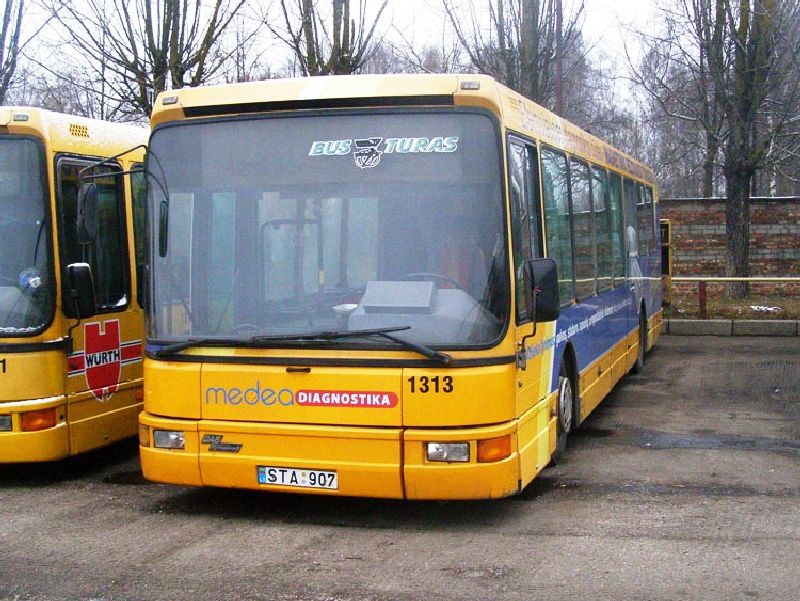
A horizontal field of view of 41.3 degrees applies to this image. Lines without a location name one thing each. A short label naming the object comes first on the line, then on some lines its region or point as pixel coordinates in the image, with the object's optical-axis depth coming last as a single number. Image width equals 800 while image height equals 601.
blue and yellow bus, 6.46
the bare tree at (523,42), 19.97
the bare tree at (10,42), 18.08
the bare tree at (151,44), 16.38
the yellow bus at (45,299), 8.01
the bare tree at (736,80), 20.67
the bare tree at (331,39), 16.62
